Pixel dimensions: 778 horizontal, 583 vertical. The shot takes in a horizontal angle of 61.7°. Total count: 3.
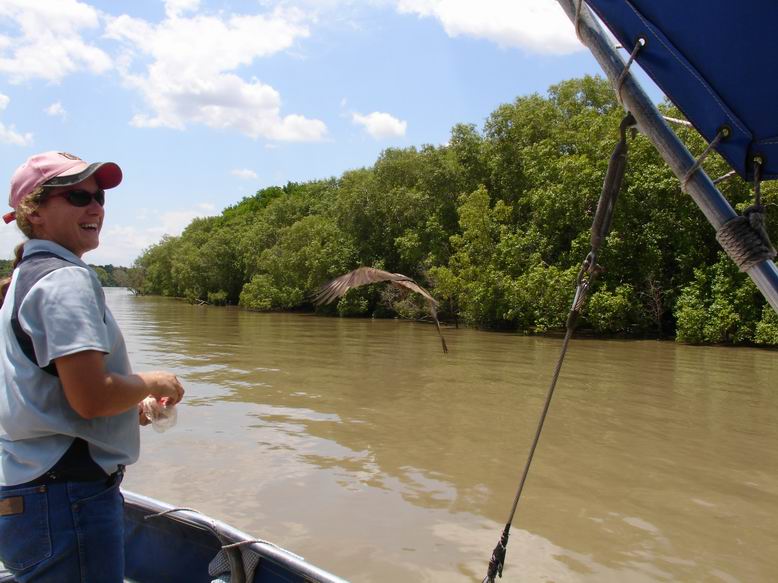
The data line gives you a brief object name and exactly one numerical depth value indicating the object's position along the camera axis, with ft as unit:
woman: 4.86
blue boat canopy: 5.39
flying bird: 21.56
